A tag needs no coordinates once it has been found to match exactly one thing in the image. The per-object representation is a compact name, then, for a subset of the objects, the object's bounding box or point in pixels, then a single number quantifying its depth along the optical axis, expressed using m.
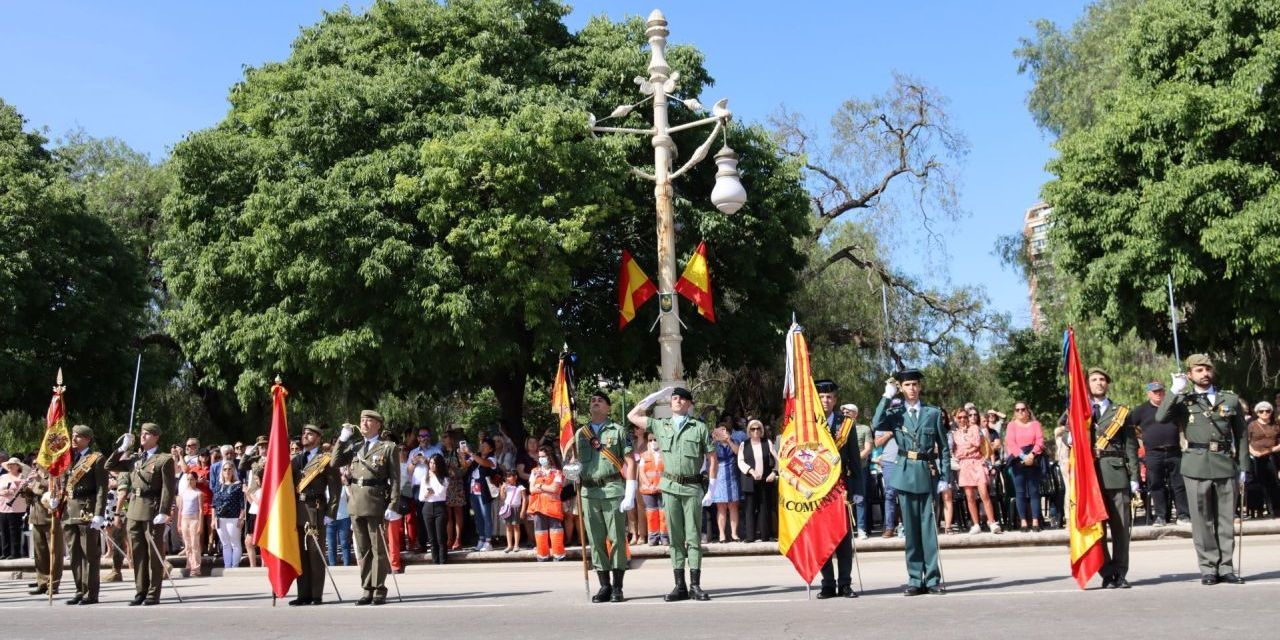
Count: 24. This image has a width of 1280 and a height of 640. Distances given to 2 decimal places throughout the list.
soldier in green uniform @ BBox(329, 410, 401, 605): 12.16
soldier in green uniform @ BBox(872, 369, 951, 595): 10.86
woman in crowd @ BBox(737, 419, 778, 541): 17.05
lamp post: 16.97
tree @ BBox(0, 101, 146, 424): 30.61
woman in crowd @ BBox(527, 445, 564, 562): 16.57
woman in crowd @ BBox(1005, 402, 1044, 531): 16.64
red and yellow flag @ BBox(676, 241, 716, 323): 18.72
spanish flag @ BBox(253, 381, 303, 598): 12.07
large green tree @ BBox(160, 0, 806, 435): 22.61
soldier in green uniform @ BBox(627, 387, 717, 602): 11.23
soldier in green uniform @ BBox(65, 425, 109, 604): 13.59
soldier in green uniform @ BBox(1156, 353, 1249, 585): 10.56
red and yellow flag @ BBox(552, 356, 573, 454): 12.38
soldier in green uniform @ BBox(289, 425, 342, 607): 12.38
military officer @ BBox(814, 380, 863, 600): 11.07
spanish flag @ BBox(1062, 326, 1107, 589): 10.50
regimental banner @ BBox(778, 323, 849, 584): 10.98
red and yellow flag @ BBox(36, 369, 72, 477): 14.54
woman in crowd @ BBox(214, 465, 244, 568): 18.42
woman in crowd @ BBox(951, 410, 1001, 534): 16.58
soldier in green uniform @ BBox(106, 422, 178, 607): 13.18
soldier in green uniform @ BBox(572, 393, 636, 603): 11.48
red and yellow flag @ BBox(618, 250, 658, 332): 19.55
